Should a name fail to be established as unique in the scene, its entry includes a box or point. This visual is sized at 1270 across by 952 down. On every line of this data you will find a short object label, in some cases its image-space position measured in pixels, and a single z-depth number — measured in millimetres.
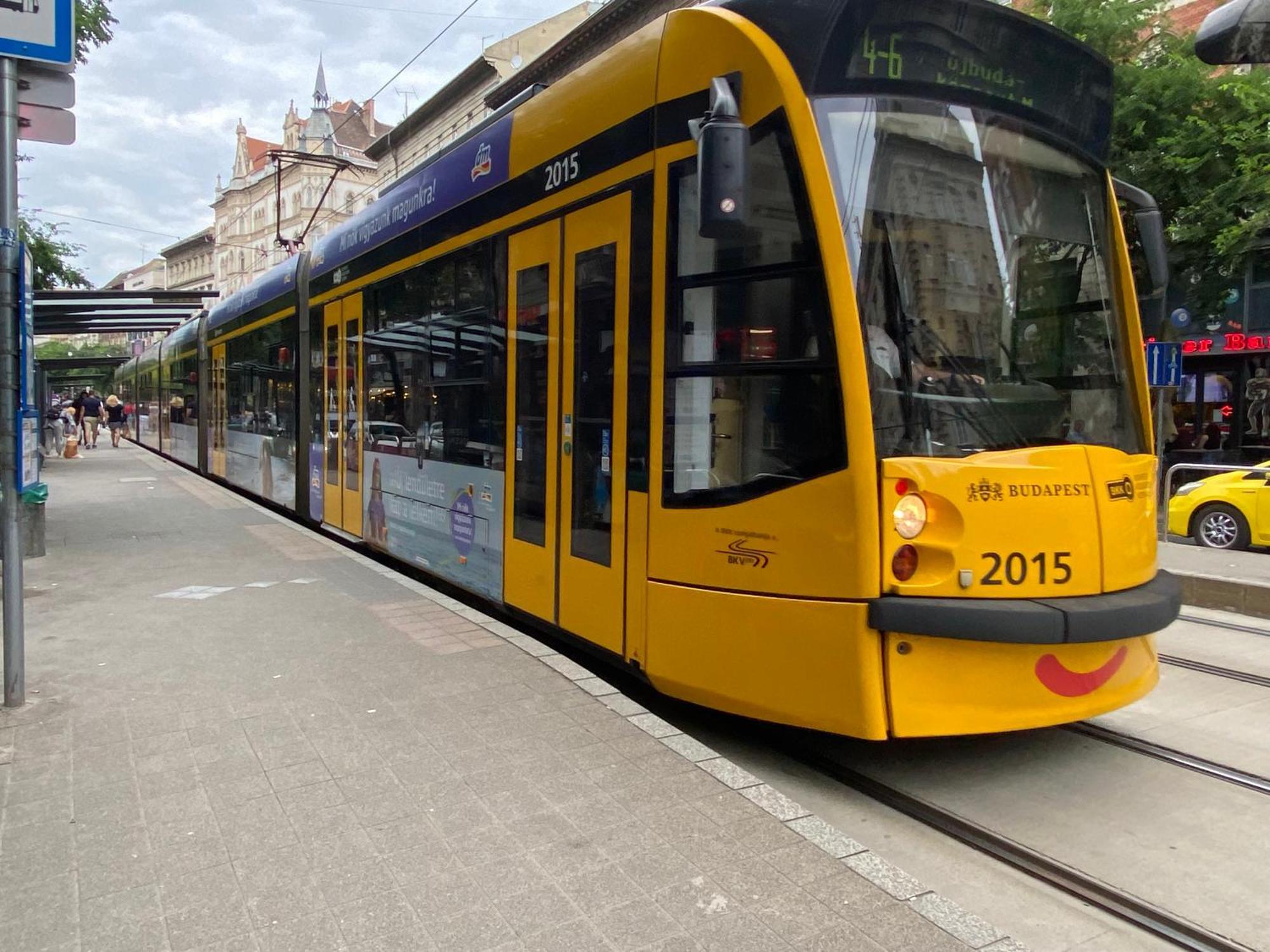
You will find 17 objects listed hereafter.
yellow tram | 3748
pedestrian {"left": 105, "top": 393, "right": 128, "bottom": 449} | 34234
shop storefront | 18094
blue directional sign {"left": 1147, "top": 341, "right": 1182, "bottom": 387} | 11195
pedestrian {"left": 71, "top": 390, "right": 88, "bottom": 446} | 31641
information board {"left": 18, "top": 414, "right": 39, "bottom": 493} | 4324
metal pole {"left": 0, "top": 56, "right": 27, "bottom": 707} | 4180
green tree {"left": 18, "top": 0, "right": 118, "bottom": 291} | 11672
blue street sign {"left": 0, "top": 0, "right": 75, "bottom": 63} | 4102
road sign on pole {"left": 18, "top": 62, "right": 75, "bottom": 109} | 4492
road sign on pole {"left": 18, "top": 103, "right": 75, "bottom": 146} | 4598
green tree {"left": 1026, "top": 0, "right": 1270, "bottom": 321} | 13102
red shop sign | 17984
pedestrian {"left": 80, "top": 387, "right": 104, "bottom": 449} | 33625
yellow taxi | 10945
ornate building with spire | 74625
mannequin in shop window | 18266
